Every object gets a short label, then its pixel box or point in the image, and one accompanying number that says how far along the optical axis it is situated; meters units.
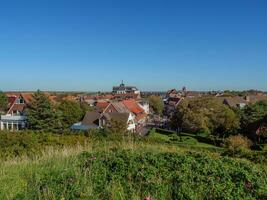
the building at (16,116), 28.31
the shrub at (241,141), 17.64
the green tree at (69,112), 27.04
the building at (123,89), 83.70
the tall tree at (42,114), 23.56
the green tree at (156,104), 58.14
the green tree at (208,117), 27.77
